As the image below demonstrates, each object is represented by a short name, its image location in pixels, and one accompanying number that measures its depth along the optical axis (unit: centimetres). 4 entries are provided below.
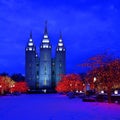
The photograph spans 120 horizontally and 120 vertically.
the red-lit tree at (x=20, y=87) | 5653
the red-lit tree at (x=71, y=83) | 4378
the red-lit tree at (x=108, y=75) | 1875
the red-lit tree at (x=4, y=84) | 4158
